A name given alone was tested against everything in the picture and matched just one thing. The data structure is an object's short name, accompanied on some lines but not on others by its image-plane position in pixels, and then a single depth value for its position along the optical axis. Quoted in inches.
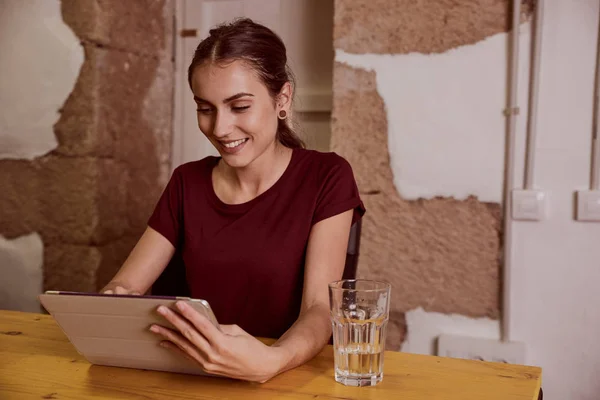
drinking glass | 37.1
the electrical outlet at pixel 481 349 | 76.4
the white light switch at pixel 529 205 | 74.2
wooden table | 35.2
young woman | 54.9
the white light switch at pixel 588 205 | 71.9
